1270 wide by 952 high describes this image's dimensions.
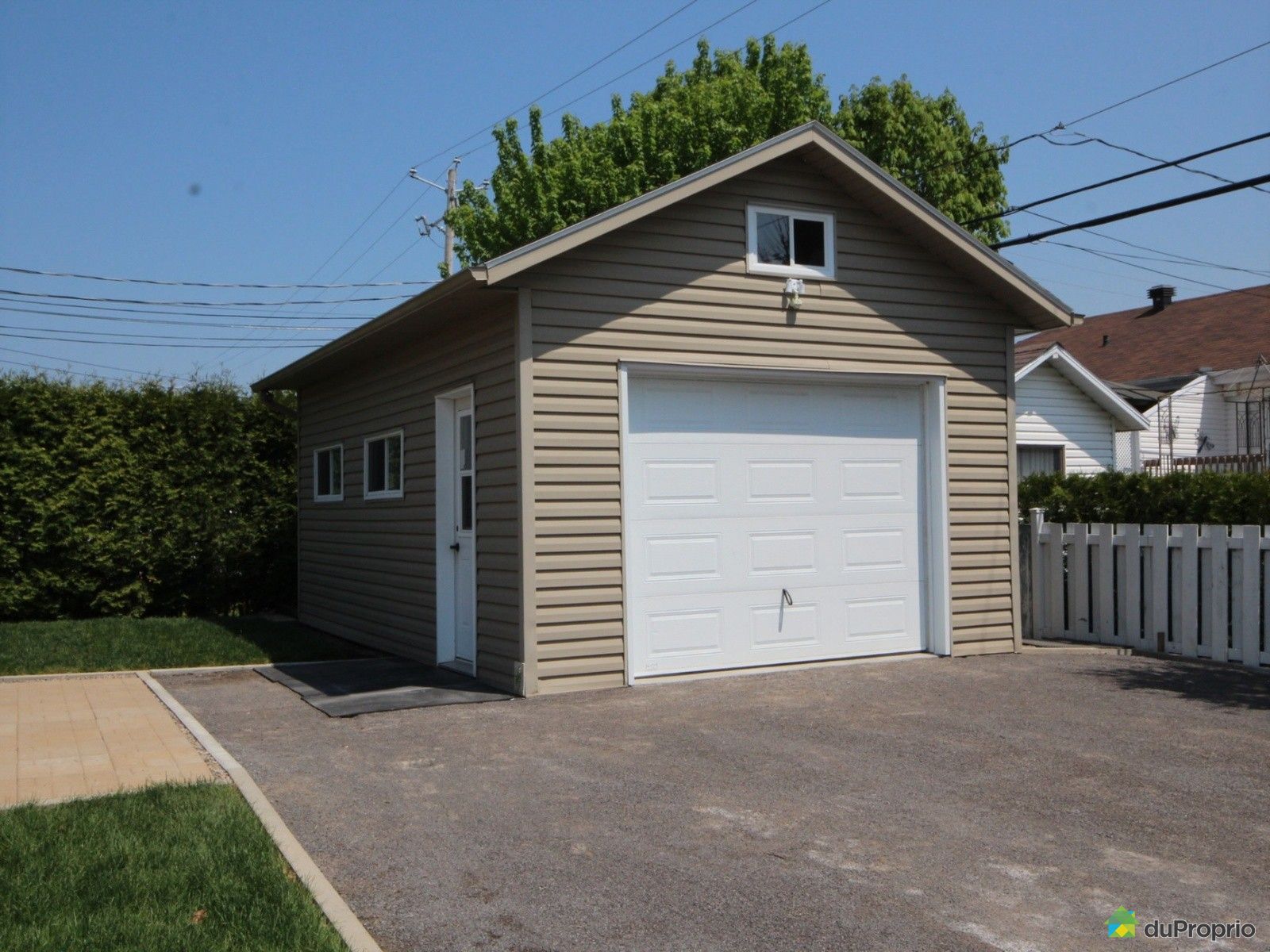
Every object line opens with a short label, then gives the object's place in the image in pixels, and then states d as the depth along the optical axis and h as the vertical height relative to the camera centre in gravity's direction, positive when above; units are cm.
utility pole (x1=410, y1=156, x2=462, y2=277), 3066 +789
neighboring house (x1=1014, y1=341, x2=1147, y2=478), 2100 +142
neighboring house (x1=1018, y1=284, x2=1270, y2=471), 2373 +254
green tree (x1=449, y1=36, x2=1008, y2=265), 2547 +821
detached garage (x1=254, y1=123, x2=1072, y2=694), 902 +52
